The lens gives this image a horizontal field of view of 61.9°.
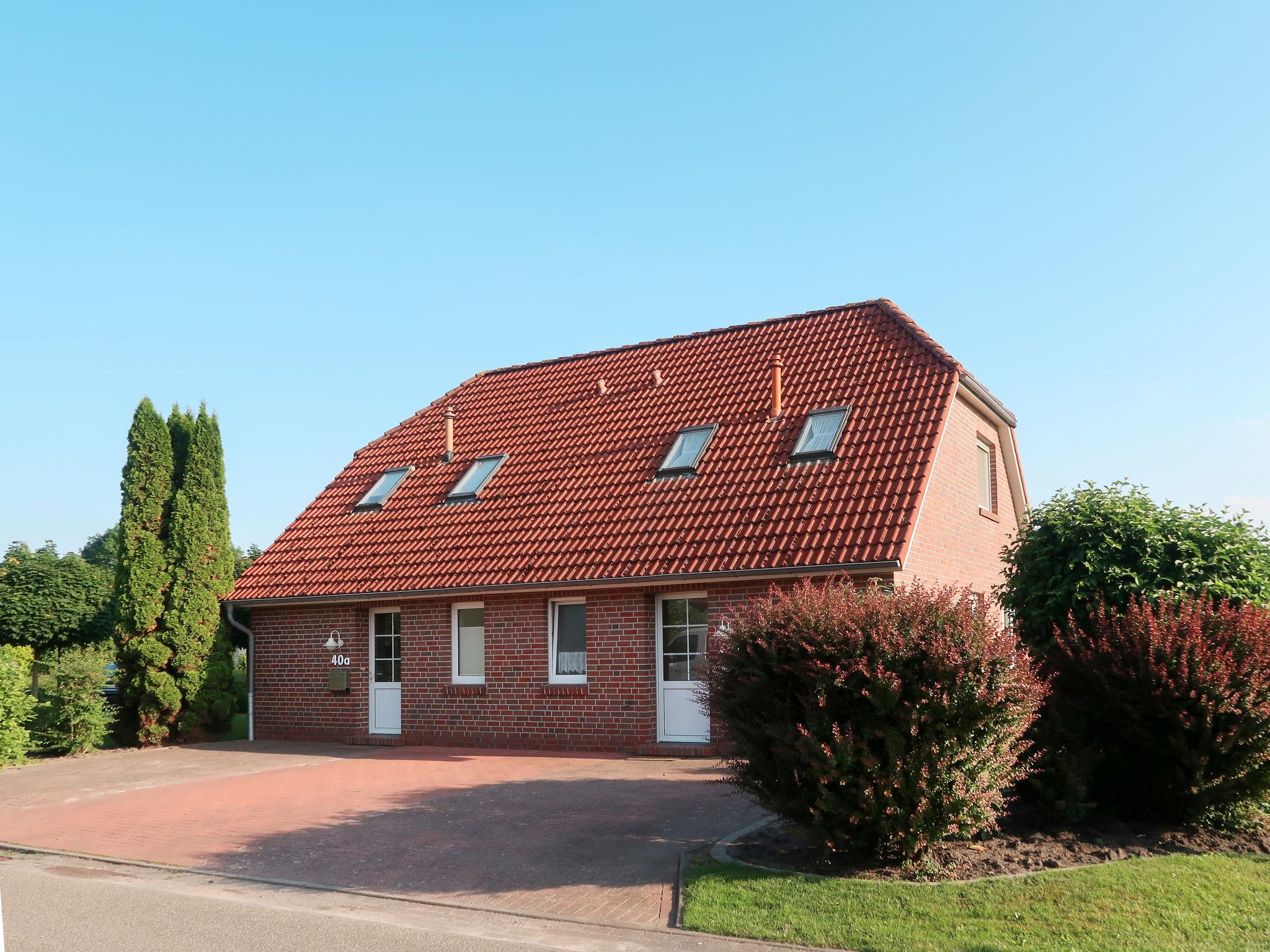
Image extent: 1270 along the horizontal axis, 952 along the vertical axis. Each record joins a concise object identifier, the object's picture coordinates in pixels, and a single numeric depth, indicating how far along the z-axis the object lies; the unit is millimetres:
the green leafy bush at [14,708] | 16094
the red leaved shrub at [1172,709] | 8477
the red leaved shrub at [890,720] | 7477
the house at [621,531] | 14719
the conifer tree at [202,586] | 18656
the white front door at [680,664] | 14797
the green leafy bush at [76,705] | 17141
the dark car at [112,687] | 18703
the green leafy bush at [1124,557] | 10039
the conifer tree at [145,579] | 18297
